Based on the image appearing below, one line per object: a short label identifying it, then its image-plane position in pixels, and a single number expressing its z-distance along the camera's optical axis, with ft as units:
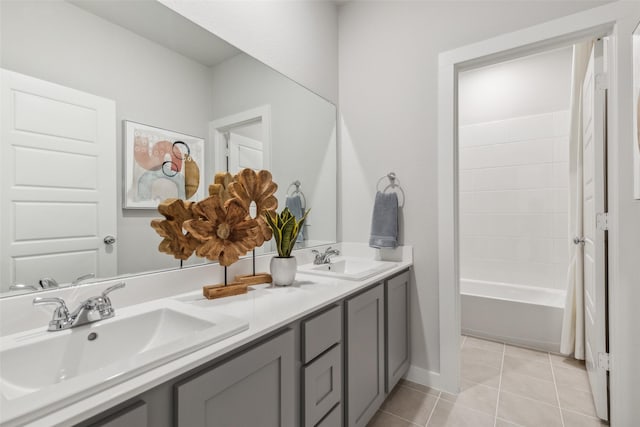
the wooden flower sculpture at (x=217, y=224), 3.67
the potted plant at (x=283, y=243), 4.58
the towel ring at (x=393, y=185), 6.68
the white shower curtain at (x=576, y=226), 6.82
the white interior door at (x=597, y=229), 5.04
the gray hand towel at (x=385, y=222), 6.49
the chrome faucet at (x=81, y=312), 2.71
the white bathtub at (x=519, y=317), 7.72
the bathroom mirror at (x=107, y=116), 2.80
